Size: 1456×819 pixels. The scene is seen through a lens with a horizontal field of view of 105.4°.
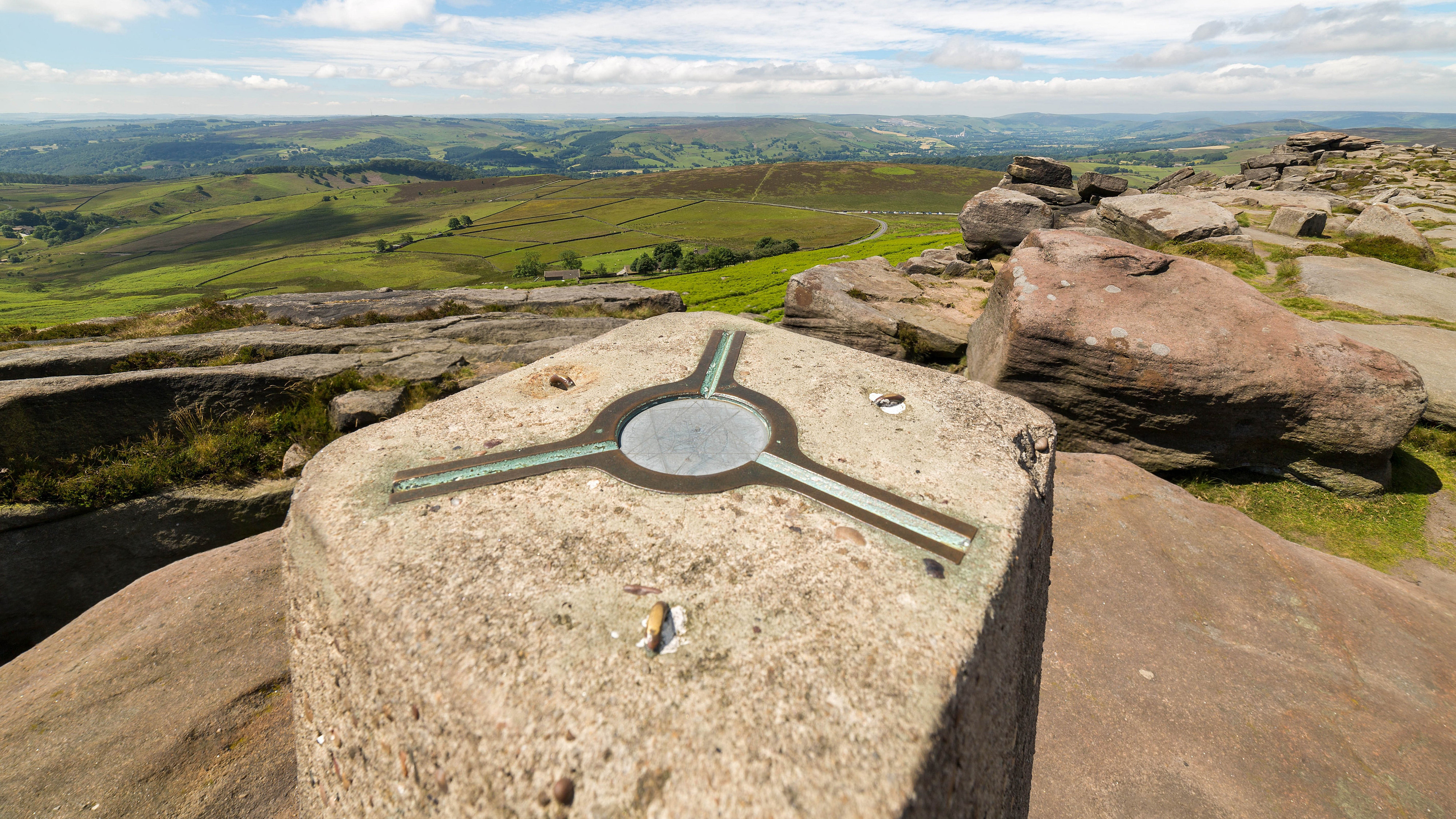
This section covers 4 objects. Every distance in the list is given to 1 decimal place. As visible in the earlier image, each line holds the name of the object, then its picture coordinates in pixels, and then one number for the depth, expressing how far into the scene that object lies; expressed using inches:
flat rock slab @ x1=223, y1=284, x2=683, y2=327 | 539.8
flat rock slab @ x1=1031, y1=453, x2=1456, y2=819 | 161.8
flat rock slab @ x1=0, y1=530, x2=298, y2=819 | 157.9
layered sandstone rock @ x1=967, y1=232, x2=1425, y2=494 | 289.0
